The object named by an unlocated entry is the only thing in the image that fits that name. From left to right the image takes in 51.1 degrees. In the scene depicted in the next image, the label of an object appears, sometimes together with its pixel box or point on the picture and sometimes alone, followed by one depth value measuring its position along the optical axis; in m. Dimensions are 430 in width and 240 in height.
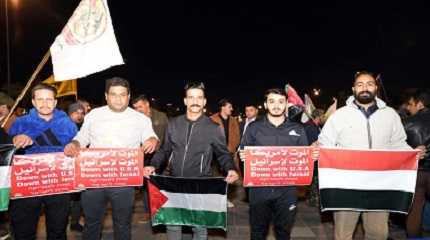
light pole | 20.78
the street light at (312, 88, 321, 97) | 76.38
